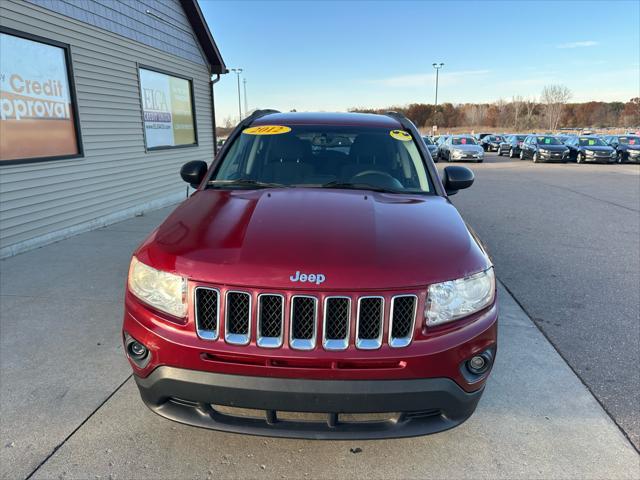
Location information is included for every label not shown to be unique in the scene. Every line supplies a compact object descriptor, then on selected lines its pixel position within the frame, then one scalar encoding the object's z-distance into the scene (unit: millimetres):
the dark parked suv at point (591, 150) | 24203
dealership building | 5957
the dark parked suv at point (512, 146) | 30031
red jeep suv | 1882
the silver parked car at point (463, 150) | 25078
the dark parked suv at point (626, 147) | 24500
